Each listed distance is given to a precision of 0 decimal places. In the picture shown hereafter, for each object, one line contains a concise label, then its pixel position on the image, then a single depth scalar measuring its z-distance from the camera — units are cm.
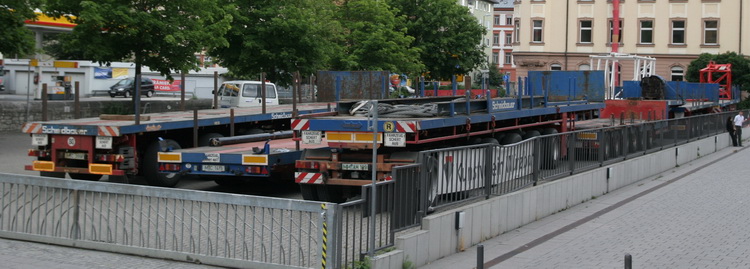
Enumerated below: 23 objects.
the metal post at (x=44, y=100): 1699
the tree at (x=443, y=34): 6881
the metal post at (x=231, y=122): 1912
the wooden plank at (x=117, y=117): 1784
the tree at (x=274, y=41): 3456
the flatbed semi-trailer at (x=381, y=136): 1361
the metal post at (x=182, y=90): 2055
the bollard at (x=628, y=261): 831
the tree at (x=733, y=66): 5966
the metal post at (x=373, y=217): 962
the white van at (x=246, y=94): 3017
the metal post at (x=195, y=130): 1806
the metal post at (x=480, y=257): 912
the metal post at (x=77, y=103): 1750
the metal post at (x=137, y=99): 1628
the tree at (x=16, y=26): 2536
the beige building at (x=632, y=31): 6531
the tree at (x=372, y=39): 4797
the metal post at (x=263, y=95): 2031
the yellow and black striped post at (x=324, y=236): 931
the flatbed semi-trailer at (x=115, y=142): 1605
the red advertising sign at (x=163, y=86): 6003
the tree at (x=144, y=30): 2544
